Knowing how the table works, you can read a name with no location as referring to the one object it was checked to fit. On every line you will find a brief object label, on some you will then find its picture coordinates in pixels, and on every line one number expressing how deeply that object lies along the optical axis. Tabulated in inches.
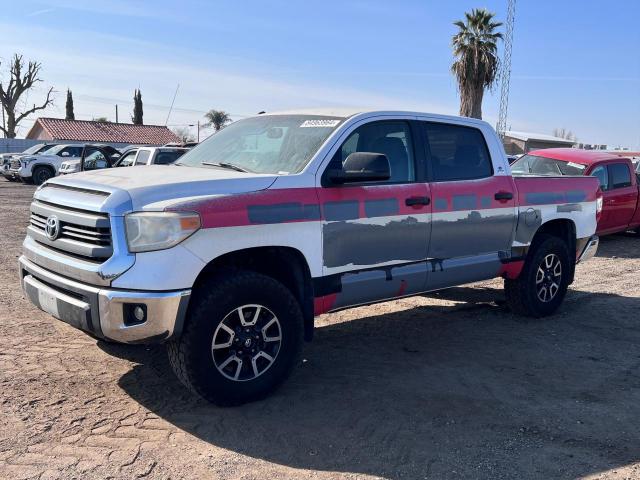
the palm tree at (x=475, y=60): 1176.2
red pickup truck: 449.7
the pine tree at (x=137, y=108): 2506.2
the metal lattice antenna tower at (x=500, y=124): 1544.3
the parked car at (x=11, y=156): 1007.6
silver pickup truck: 150.0
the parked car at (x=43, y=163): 958.4
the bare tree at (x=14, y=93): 2180.1
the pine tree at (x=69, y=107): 2632.9
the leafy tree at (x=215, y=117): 2524.6
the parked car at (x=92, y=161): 590.5
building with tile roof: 1892.2
